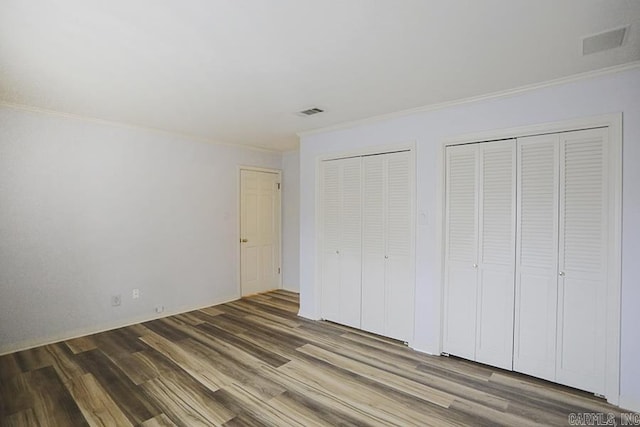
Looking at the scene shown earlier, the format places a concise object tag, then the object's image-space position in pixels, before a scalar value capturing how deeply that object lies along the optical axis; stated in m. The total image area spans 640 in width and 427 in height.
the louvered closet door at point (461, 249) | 3.02
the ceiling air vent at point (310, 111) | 3.30
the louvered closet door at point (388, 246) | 3.43
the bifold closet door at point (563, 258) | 2.45
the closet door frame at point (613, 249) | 2.34
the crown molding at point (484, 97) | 2.34
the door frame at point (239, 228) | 5.13
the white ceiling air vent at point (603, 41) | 1.87
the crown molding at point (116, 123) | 3.19
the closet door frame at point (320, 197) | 3.35
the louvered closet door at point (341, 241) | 3.87
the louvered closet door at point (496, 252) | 2.83
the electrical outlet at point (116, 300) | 3.84
